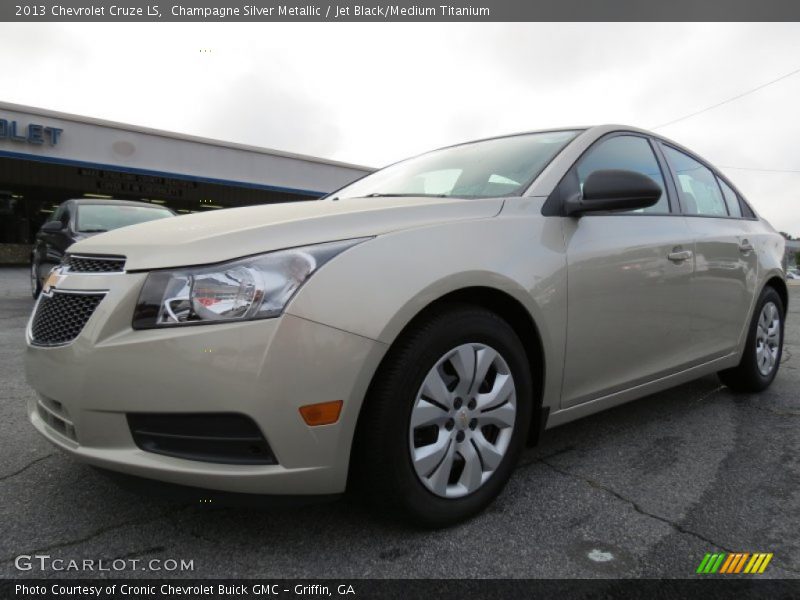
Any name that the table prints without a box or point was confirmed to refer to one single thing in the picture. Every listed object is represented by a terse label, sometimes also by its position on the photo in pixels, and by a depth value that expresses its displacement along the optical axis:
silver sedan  1.53
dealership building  17.50
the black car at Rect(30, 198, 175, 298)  6.68
